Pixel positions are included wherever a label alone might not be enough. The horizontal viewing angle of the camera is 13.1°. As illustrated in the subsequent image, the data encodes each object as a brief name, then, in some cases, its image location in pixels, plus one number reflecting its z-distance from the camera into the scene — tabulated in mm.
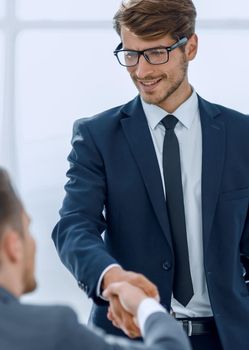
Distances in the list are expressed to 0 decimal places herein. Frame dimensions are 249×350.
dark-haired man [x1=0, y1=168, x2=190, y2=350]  1628
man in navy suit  2392
